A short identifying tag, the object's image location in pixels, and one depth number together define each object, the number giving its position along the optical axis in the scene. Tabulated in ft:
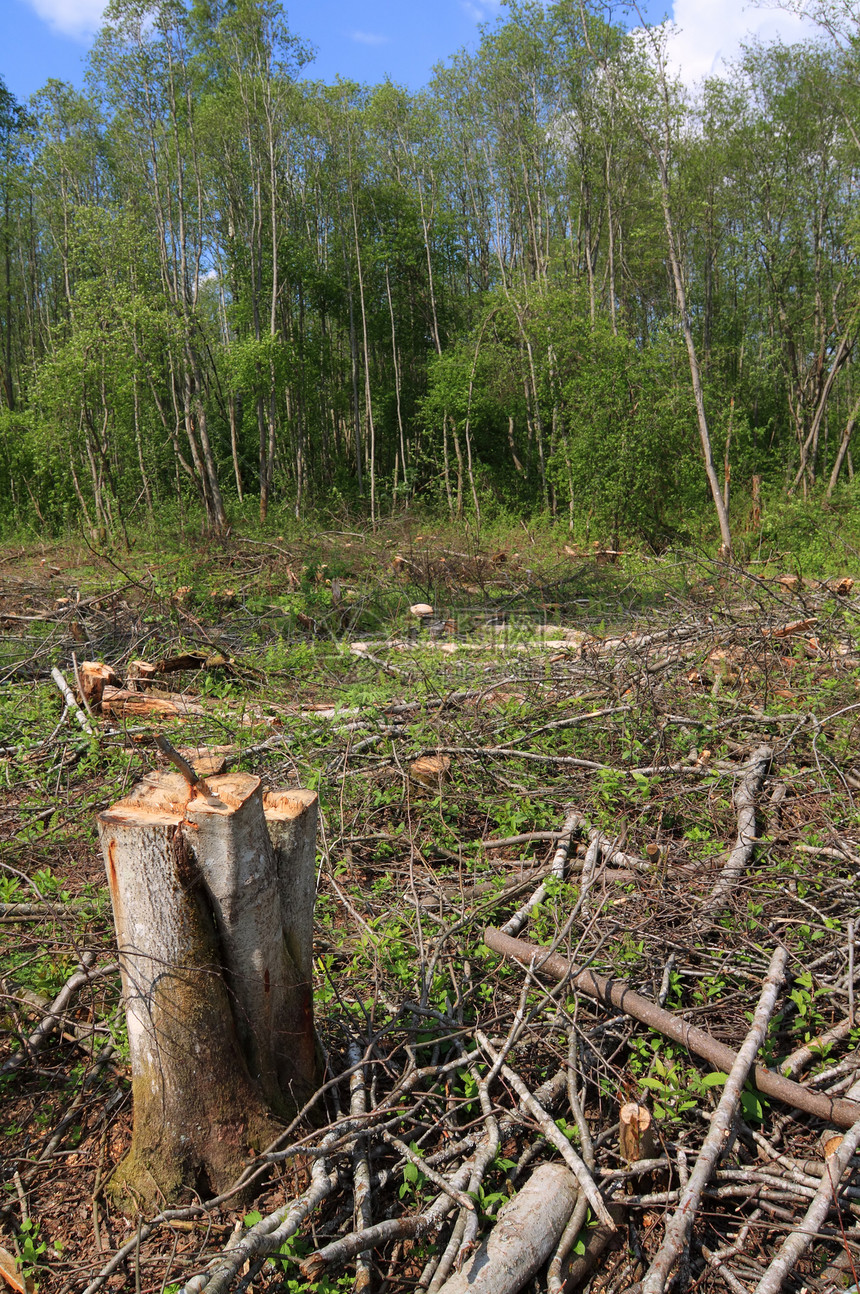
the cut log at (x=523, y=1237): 5.75
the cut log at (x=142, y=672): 18.28
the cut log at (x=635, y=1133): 6.71
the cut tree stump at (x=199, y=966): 6.01
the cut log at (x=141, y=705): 16.34
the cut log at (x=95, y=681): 16.65
